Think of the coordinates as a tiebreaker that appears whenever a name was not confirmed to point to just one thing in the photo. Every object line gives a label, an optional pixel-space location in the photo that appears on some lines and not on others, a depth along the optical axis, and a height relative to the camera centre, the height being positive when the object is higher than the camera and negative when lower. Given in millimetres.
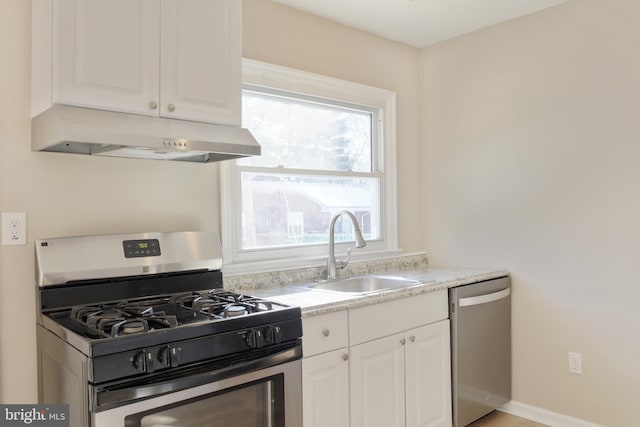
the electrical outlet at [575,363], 2787 -820
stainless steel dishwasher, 2707 -738
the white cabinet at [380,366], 2051 -677
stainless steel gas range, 1421 -372
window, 2617 +283
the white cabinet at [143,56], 1656 +599
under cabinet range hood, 1617 +303
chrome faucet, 2775 -195
